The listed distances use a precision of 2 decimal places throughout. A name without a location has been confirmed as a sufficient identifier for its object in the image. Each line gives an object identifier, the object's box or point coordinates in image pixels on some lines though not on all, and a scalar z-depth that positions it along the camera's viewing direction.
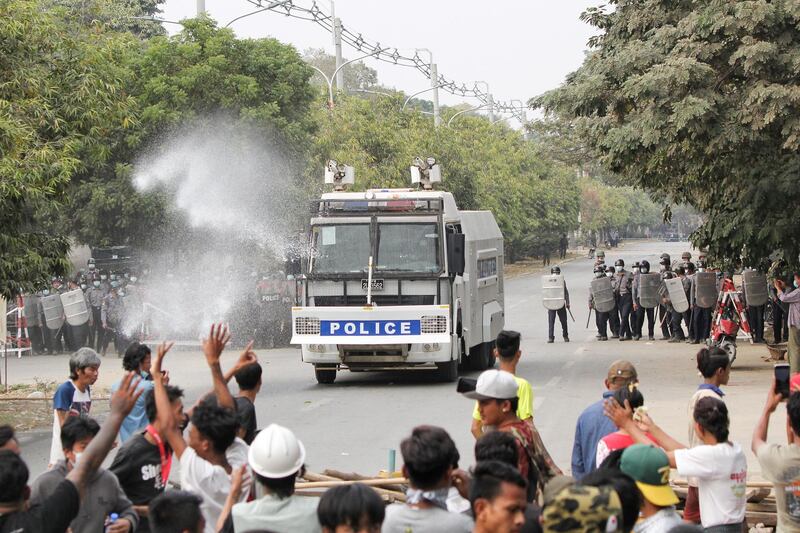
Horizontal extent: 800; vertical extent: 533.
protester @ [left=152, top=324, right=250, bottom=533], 10.41
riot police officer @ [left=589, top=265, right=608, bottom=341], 52.69
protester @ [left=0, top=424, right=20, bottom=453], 10.83
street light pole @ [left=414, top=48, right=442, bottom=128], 108.31
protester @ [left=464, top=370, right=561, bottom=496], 11.74
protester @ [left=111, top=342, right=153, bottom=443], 15.63
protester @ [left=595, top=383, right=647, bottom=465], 11.82
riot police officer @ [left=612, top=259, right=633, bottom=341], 52.18
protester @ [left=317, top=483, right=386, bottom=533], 8.32
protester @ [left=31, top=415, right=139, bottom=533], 10.43
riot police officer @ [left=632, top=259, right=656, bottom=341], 52.10
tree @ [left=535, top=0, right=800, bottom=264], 32.87
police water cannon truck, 34.79
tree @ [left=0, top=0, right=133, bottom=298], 27.71
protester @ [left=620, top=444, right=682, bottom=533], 9.23
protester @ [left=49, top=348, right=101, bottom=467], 16.18
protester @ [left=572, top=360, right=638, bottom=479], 13.18
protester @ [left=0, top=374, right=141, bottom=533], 9.12
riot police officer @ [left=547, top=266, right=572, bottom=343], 51.07
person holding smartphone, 11.05
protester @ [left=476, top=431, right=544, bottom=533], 10.19
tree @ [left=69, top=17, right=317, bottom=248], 58.56
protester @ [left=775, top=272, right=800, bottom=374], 35.18
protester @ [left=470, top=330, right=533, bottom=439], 14.24
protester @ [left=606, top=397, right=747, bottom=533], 11.30
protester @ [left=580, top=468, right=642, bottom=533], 8.71
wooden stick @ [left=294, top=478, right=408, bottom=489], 13.74
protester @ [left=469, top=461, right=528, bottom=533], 8.39
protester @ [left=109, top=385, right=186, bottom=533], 11.61
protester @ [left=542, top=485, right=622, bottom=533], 7.53
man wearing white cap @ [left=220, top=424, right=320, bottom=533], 9.24
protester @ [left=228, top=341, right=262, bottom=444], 13.28
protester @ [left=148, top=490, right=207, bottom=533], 8.73
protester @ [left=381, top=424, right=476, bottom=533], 8.88
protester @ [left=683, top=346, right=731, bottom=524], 13.60
